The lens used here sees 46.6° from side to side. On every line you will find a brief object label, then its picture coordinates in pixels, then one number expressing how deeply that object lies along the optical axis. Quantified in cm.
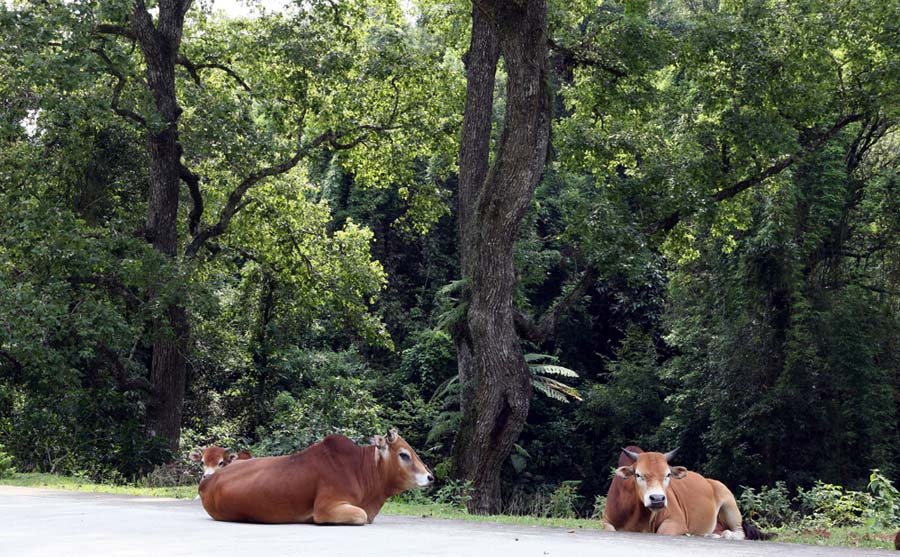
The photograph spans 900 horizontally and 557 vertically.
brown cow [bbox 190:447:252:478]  966
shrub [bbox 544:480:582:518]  1552
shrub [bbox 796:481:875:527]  1227
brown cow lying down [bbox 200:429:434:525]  812
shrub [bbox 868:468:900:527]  1106
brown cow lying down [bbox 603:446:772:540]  890
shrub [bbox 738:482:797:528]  1360
